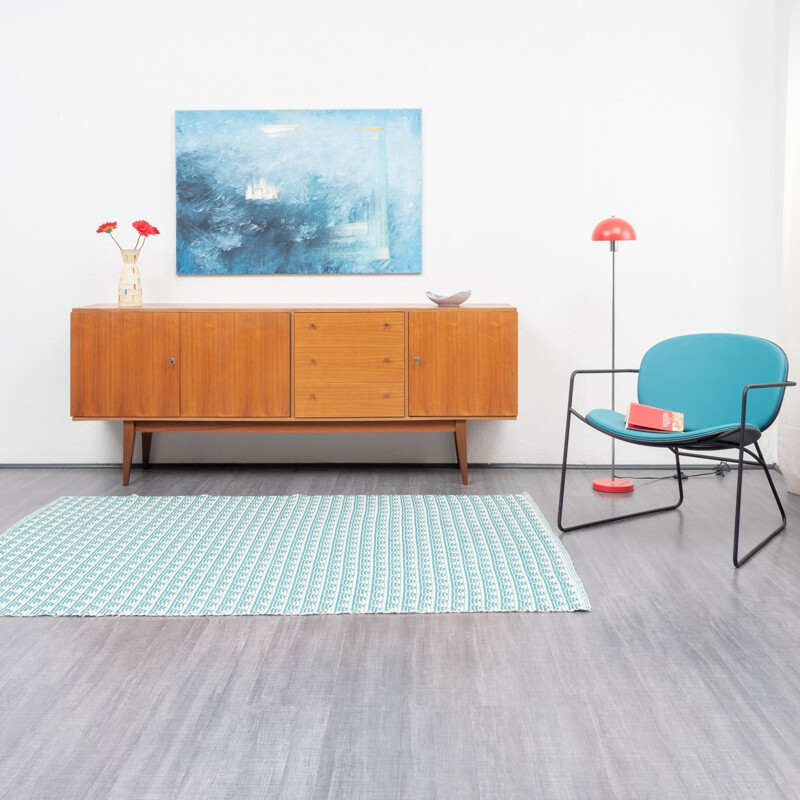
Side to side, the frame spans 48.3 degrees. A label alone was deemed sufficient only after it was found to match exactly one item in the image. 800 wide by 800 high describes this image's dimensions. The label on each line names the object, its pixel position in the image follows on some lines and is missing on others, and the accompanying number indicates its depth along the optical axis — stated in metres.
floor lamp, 3.99
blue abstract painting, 4.59
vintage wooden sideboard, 4.24
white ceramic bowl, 4.31
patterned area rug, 2.62
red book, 3.30
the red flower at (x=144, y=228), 4.36
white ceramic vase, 4.37
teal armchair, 3.20
